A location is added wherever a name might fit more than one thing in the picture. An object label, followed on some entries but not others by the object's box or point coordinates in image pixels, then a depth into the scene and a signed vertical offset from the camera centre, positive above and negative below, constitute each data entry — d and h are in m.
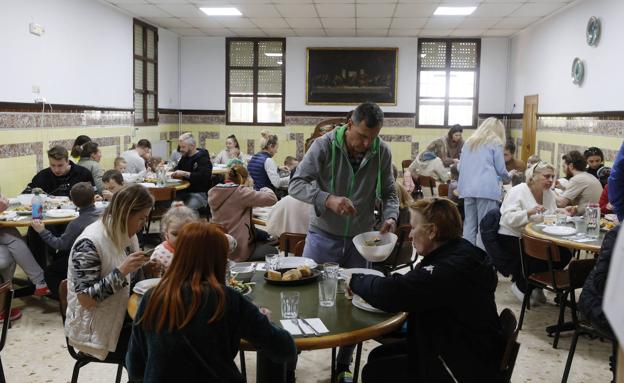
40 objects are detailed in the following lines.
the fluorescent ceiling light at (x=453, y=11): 9.94 +2.23
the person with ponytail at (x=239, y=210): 4.92 -0.66
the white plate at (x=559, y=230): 4.65 -0.72
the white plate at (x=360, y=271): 2.94 -0.69
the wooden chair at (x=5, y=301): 2.79 -0.84
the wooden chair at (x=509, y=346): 2.32 -0.82
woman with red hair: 1.88 -0.61
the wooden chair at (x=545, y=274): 4.18 -1.05
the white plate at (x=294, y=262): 3.12 -0.69
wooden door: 11.17 +0.29
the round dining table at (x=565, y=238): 4.25 -0.75
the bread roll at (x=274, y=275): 2.93 -0.71
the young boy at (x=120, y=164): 8.14 -0.47
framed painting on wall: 13.35 +1.40
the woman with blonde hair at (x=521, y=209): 4.88 -0.58
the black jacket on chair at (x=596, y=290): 1.81 -0.48
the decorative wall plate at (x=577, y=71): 8.73 +1.08
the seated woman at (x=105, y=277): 2.67 -0.68
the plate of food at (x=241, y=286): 2.77 -0.74
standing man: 3.40 -0.29
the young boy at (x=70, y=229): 4.63 -0.81
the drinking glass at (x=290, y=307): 2.46 -0.73
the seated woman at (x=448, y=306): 2.34 -0.69
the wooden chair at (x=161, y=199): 6.86 -0.81
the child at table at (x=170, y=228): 3.00 -0.52
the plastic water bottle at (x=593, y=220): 4.67 -0.62
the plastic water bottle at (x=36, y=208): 4.97 -0.68
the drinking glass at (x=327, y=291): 2.62 -0.70
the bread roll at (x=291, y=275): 2.92 -0.71
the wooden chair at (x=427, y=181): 9.31 -0.70
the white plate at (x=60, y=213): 5.11 -0.75
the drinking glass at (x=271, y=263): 3.06 -0.68
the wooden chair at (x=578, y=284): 3.60 -0.92
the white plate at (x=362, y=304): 2.54 -0.75
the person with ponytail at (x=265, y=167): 7.66 -0.44
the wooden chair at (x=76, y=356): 2.80 -1.11
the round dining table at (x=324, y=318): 2.26 -0.77
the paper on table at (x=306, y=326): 2.31 -0.78
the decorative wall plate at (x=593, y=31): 8.20 +1.59
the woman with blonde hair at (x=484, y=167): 6.16 -0.29
